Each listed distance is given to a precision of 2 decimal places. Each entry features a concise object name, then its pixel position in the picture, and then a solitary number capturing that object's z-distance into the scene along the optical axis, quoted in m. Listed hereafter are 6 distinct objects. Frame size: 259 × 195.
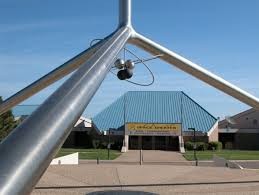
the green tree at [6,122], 24.29
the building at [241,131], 43.04
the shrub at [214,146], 37.30
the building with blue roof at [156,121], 38.13
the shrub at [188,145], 37.46
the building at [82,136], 42.04
